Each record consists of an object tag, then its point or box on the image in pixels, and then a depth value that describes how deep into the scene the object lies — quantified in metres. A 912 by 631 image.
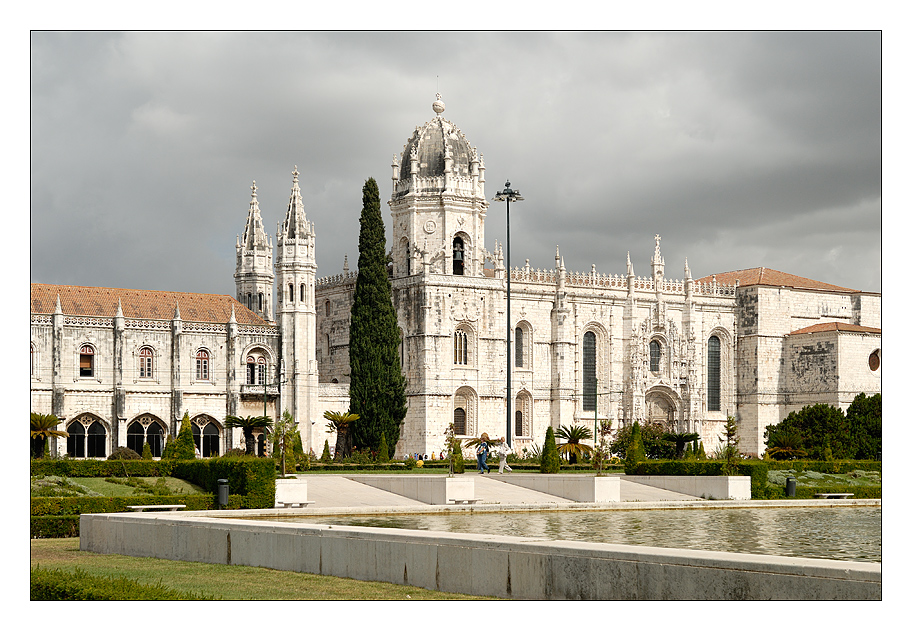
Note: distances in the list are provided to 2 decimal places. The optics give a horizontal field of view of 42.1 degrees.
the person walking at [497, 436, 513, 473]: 39.99
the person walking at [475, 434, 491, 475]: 40.68
